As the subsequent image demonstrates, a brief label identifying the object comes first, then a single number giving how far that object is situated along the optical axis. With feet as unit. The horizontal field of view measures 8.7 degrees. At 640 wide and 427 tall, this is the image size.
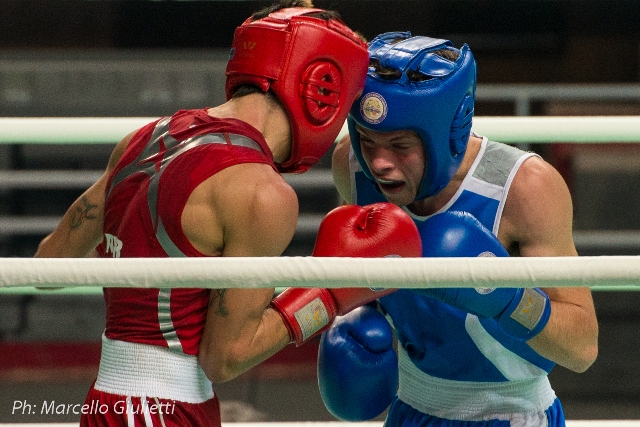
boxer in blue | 22.55
